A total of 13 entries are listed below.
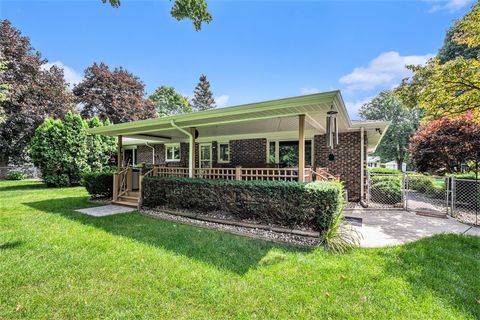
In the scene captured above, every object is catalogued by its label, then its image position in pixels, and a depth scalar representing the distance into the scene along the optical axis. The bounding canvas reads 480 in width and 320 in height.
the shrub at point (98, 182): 9.40
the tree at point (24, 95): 18.62
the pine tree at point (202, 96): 42.62
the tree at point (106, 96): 26.53
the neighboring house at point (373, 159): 32.66
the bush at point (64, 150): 13.24
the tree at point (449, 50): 25.35
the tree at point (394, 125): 31.84
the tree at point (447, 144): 11.83
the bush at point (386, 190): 8.35
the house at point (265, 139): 5.12
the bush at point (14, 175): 19.59
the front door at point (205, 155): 12.37
